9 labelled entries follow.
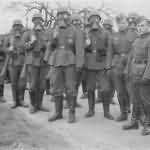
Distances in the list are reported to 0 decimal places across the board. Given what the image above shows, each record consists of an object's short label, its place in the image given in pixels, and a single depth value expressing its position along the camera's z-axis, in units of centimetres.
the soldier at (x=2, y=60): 928
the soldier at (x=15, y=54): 817
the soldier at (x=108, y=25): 852
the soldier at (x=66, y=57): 657
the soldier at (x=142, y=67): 547
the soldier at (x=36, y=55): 752
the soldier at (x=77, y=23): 697
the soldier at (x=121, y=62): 656
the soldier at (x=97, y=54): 680
